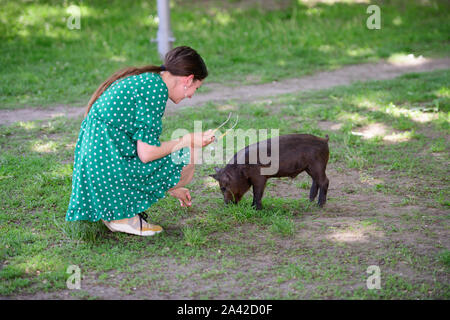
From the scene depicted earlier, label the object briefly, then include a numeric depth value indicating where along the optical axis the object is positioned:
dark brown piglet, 4.52
